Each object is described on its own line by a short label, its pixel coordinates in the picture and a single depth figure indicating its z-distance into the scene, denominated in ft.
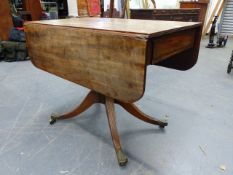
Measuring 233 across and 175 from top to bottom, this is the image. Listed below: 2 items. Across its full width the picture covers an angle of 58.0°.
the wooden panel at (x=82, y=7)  13.65
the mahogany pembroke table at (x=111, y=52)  2.94
